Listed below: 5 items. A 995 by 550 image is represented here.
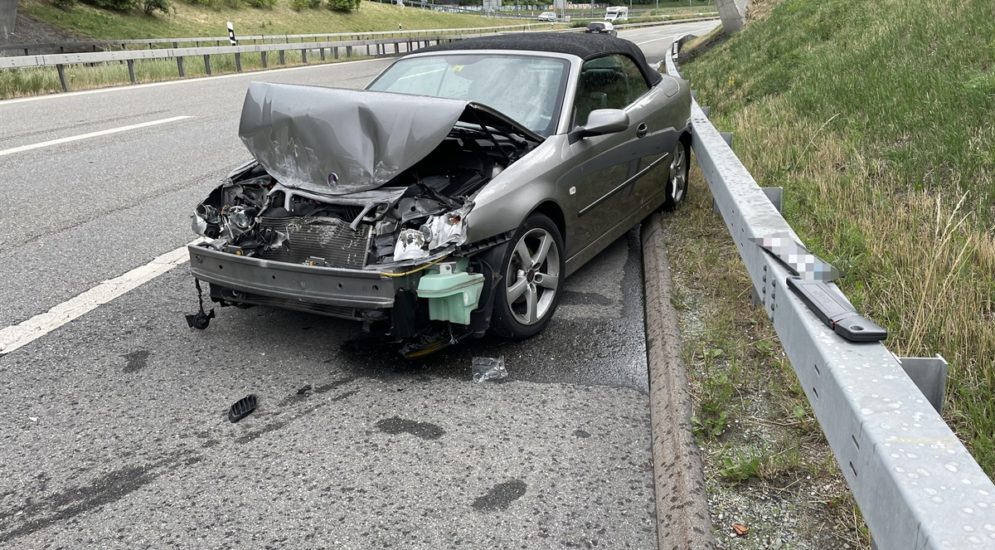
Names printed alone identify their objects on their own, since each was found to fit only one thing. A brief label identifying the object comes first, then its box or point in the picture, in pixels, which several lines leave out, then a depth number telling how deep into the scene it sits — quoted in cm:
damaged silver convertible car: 407
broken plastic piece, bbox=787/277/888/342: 239
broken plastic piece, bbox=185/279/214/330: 465
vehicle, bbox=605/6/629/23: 7931
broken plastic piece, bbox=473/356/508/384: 427
